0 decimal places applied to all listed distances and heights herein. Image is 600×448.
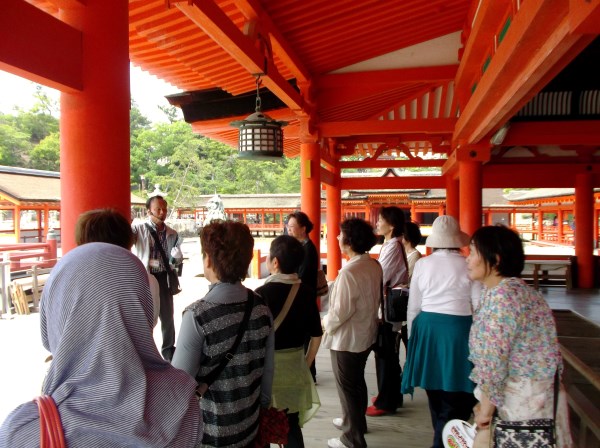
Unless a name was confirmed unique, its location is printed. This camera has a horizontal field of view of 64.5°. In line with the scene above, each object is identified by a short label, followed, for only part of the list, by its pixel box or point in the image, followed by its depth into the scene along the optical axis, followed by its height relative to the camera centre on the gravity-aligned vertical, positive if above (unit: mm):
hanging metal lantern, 4297 +726
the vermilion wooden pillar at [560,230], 21641 -725
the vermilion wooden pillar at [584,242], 10445 -617
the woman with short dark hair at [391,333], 3547 -888
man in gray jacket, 4082 -291
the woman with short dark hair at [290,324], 2211 -514
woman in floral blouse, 1767 -527
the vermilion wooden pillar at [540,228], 23844 -696
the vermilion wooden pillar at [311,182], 7082 +516
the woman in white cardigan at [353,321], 2809 -633
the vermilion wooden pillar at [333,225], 10383 -210
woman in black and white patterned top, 1605 -417
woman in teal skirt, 2576 -635
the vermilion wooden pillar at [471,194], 5809 +257
